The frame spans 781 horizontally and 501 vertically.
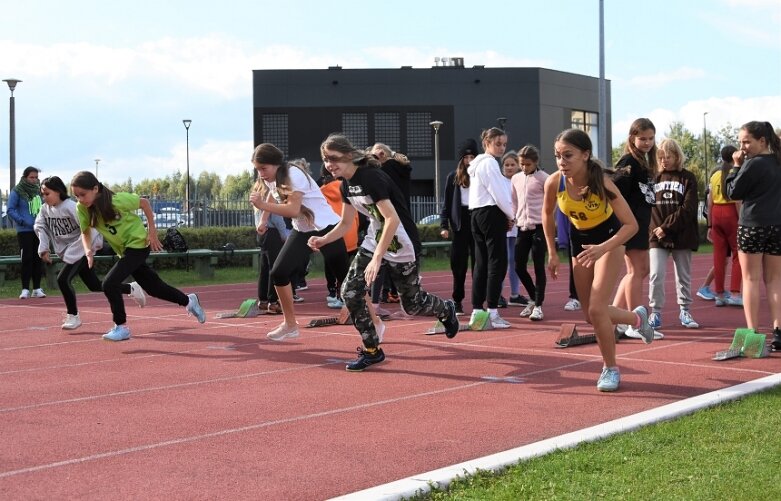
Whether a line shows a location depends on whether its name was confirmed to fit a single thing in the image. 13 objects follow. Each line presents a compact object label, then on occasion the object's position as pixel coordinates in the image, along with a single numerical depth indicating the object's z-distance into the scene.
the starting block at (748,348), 8.49
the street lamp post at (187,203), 26.95
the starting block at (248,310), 12.66
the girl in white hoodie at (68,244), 11.16
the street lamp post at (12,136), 26.83
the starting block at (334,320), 11.37
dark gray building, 56.22
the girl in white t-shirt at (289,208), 9.68
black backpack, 21.41
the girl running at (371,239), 8.07
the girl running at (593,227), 7.20
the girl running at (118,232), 10.09
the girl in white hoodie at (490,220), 10.69
